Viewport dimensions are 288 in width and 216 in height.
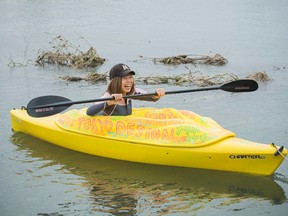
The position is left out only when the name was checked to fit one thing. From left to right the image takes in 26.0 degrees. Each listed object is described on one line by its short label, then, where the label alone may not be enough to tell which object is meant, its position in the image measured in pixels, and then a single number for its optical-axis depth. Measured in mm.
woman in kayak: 7387
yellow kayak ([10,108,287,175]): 6699
